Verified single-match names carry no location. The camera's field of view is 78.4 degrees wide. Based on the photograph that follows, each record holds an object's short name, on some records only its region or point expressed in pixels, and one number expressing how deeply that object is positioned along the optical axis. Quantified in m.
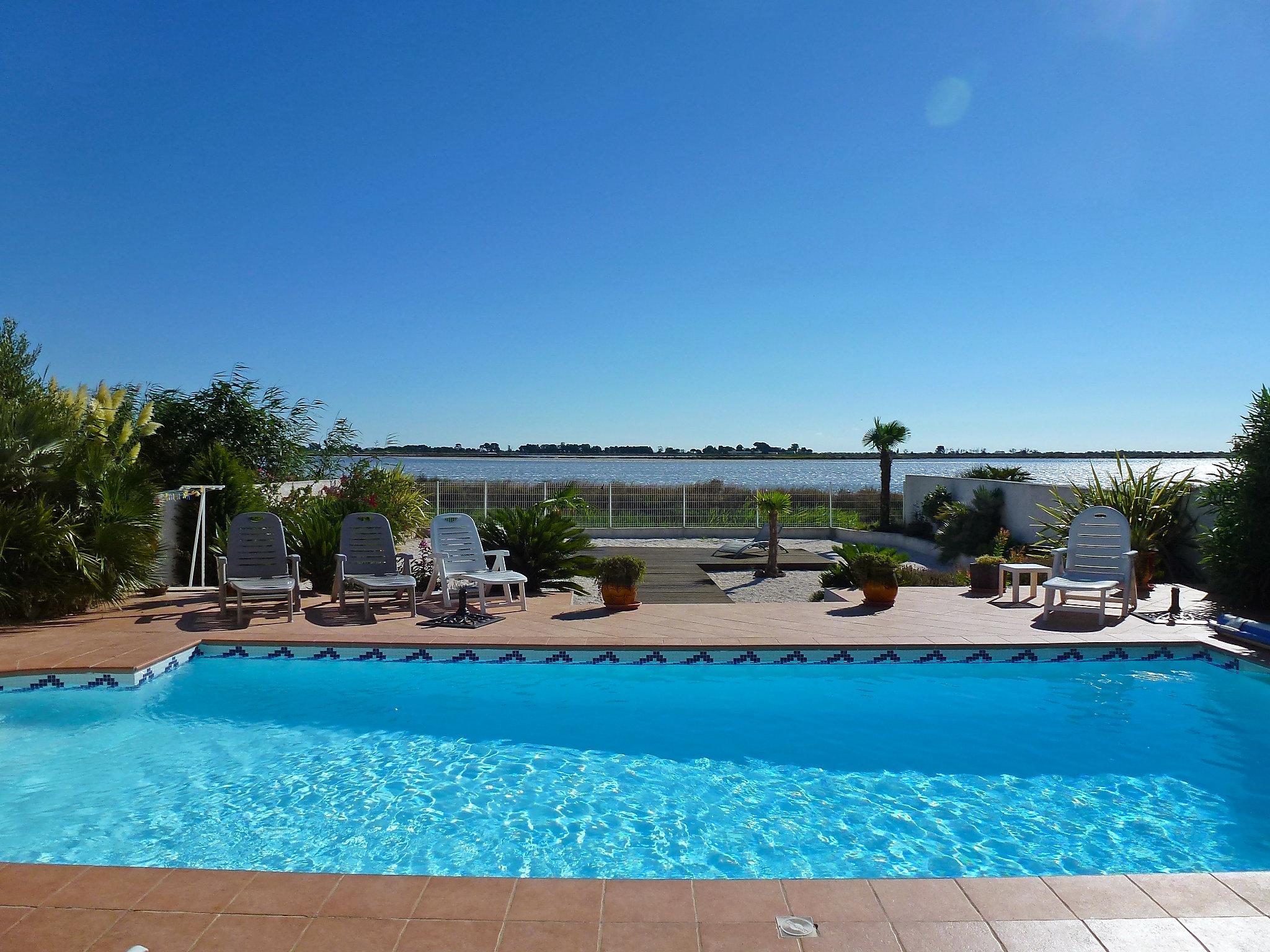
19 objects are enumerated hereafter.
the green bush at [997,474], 17.50
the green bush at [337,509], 8.85
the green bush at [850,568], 8.92
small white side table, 8.38
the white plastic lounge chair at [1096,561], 7.64
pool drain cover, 2.28
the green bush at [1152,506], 9.82
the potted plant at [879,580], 8.11
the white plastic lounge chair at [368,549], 7.91
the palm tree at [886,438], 22.66
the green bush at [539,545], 9.05
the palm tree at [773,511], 13.04
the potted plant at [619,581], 7.93
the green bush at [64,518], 6.86
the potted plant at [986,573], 8.91
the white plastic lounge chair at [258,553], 7.68
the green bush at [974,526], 14.74
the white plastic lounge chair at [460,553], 7.81
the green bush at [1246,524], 7.70
